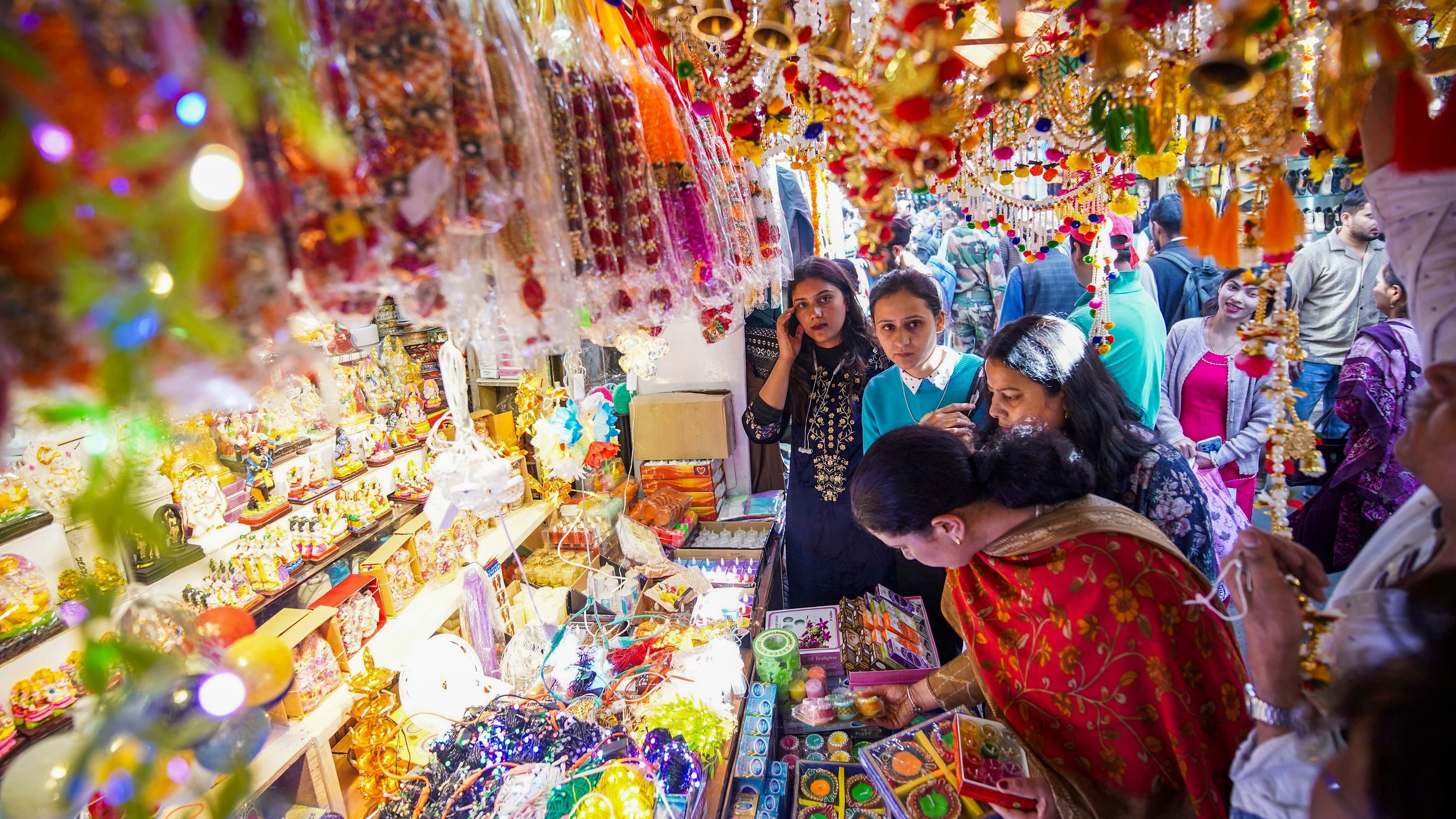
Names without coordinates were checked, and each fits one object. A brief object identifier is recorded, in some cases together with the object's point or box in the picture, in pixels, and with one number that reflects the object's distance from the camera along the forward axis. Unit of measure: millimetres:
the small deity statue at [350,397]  2230
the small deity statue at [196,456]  1661
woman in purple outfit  2604
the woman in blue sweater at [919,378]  2148
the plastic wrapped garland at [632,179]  923
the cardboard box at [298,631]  1569
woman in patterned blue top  1670
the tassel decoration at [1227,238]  917
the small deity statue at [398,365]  2473
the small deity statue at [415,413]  2506
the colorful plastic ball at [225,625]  735
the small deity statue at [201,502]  1714
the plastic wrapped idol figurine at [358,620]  1821
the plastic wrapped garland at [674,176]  1054
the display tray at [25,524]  1275
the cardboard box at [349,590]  1811
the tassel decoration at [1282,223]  890
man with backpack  3670
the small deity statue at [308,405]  2090
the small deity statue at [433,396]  2623
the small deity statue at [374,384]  2363
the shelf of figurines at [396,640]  1476
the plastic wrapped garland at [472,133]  636
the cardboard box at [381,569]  2020
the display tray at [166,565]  1548
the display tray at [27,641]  1235
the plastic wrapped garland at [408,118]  552
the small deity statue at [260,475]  1908
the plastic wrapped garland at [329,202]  501
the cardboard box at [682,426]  3084
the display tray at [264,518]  1851
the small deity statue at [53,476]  1350
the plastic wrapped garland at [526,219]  732
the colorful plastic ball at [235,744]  625
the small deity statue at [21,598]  1245
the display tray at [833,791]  1493
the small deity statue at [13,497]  1294
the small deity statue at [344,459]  2193
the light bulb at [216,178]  435
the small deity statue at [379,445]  2316
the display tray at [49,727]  1216
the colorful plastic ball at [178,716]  562
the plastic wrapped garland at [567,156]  839
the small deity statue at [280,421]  1969
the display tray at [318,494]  2002
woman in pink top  2906
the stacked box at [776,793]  1510
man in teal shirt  2490
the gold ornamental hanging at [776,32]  868
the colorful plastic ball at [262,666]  685
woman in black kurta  2416
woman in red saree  1287
